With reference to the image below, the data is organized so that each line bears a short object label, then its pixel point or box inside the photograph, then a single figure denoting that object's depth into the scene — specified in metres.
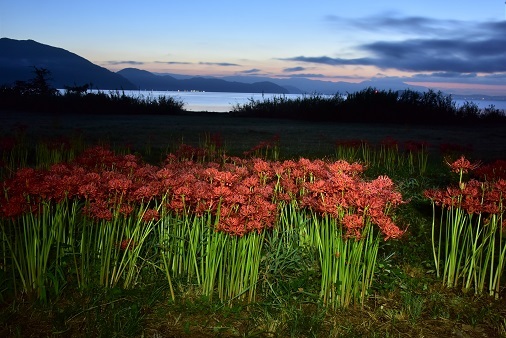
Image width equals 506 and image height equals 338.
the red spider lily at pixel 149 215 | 3.86
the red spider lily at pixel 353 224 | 3.49
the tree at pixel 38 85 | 22.77
